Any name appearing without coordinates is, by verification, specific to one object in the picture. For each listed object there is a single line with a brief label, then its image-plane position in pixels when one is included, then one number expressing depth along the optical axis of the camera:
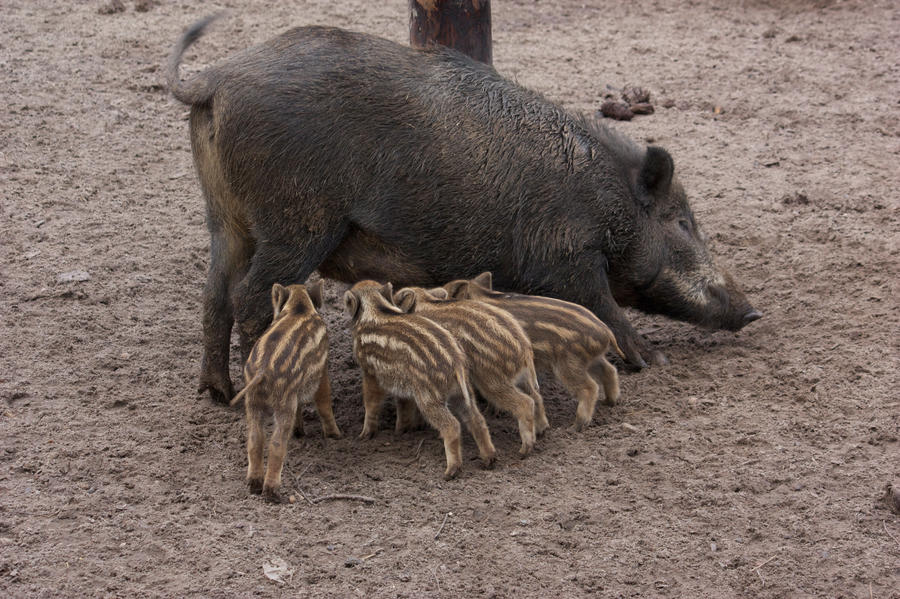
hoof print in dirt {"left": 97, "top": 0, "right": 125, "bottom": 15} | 20.36
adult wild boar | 9.51
